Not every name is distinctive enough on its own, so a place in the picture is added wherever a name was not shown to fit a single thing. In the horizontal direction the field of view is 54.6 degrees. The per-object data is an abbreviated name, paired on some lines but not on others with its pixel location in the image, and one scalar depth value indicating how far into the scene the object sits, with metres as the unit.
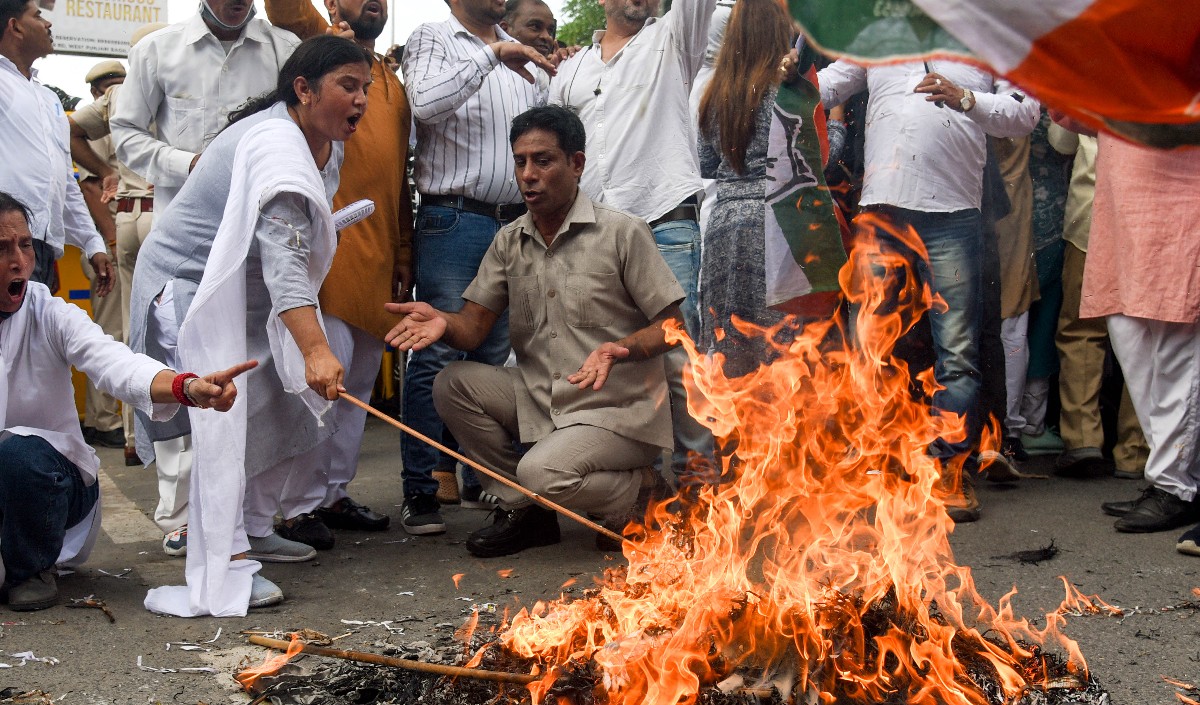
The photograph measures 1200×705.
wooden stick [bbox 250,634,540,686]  3.04
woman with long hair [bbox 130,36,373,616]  4.23
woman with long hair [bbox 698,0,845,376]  5.42
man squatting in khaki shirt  4.82
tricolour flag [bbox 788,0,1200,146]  1.75
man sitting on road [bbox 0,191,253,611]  4.11
